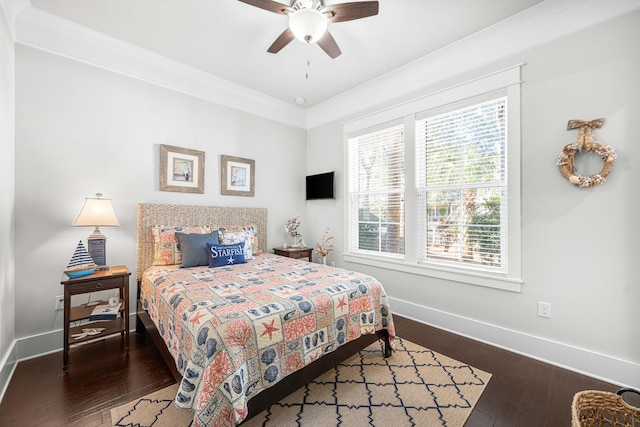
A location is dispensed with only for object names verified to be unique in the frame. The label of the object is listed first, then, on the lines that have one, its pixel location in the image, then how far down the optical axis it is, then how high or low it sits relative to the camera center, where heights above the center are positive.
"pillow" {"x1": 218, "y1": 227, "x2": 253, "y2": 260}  3.03 -0.28
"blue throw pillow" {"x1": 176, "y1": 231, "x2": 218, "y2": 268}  2.75 -0.36
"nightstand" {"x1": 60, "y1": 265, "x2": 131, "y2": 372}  2.14 -0.76
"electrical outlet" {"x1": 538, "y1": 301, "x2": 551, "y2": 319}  2.30 -0.80
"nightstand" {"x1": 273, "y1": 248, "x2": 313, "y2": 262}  3.85 -0.54
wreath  1.99 +0.47
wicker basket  1.36 -0.98
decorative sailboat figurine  2.22 -0.43
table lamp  2.34 -0.06
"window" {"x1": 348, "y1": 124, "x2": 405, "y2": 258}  3.44 +0.30
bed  1.38 -0.68
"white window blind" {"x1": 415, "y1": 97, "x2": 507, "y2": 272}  2.60 +0.29
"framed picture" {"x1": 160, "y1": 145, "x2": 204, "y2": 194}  3.08 +0.52
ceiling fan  1.88 +1.42
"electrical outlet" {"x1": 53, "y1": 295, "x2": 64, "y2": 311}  2.48 -0.82
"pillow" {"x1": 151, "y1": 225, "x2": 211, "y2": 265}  2.82 -0.34
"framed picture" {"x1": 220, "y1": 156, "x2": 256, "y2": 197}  3.61 +0.52
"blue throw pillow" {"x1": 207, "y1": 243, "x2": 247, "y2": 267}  2.75 -0.42
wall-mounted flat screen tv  4.13 +0.44
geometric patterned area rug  1.64 -1.24
